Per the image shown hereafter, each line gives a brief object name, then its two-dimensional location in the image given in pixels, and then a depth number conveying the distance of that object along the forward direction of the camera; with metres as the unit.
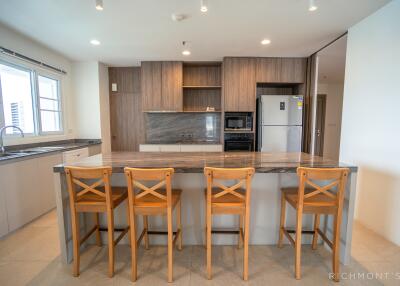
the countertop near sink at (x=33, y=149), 2.28
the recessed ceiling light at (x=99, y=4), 1.89
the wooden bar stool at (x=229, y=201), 1.47
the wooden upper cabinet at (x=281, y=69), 3.84
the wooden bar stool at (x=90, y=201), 1.52
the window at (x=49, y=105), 3.38
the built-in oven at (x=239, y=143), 4.02
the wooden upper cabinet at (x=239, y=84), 3.84
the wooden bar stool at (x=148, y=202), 1.48
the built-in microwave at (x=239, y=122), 4.03
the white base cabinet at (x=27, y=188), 2.22
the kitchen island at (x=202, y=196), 1.75
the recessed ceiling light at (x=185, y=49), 3.14
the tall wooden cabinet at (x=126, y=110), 4.43
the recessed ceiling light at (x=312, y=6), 1.98
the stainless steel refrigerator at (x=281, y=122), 3.80
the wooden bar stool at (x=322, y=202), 1.50
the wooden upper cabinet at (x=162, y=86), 4.02
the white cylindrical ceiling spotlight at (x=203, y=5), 1.95
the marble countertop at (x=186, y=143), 4.13
